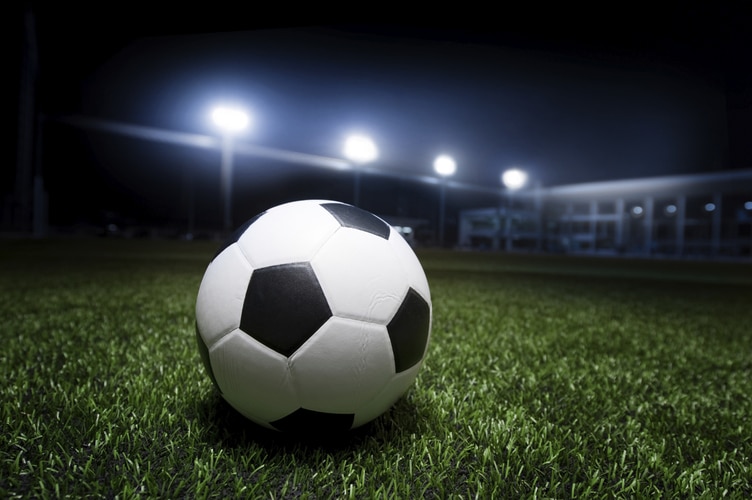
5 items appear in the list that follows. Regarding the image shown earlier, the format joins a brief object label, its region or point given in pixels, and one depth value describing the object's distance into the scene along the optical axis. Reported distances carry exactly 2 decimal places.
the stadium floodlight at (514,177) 35.47
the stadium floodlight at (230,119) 21.55
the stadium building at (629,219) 29.20
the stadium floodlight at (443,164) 31.44
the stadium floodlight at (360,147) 26.00
